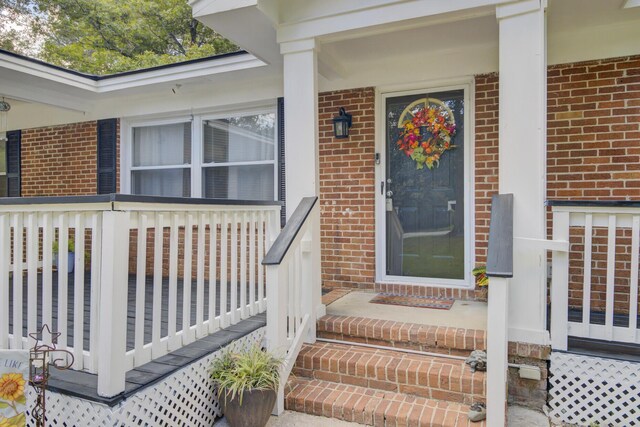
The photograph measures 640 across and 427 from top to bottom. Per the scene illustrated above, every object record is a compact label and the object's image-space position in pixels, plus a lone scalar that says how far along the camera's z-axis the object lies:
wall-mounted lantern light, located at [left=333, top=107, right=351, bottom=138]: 4.38
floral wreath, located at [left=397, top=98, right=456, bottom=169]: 4.12
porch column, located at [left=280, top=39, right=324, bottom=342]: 3.32
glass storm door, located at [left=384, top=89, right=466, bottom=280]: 4.11
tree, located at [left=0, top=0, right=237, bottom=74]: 12.91
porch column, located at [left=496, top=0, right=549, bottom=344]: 2.71
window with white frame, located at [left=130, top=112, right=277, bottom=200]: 5.09
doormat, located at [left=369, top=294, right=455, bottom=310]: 3.73
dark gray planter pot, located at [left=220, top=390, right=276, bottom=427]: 2.38
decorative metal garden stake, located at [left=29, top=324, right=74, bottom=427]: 2.03
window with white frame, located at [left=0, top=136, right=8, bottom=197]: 6.52
